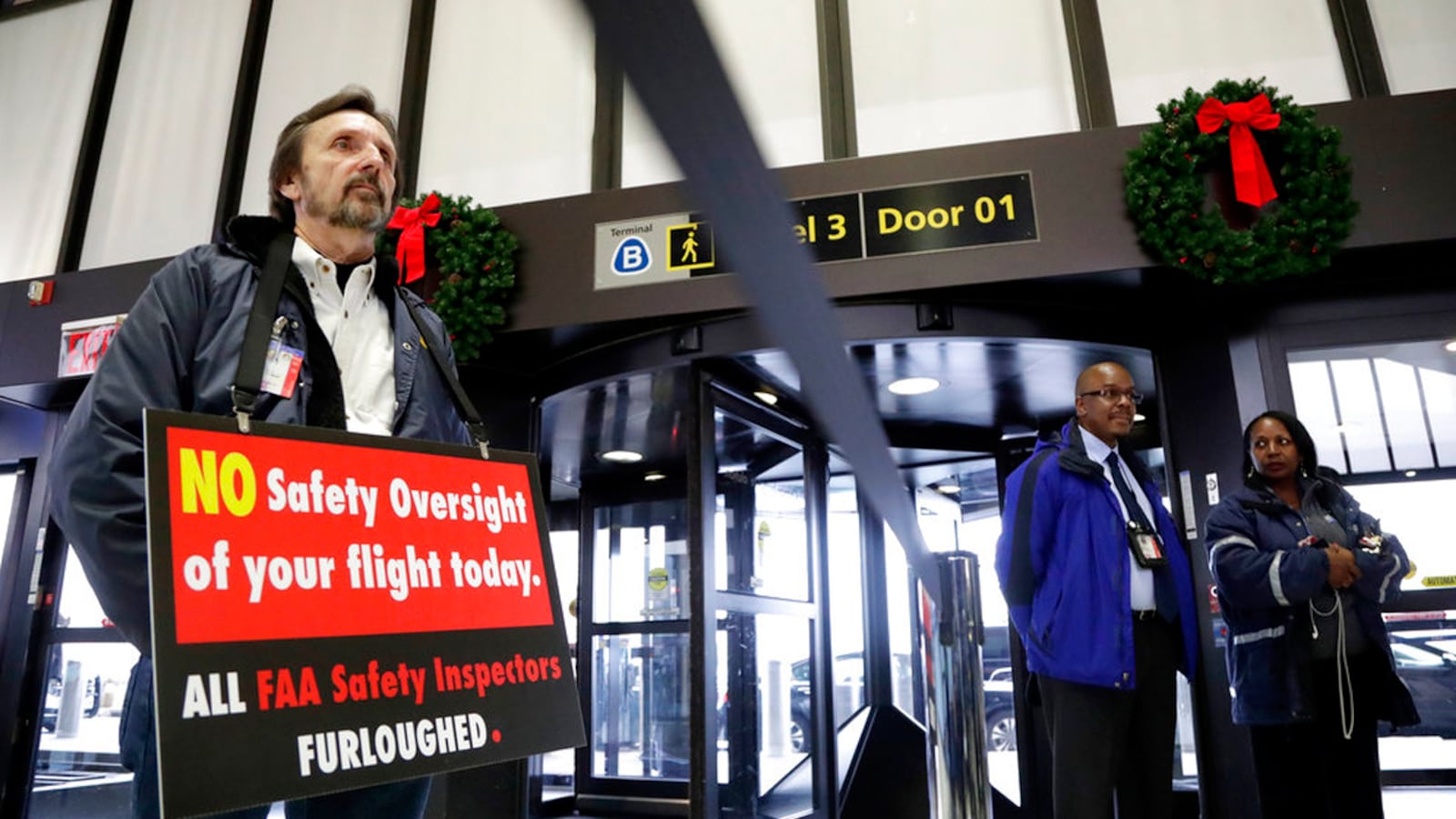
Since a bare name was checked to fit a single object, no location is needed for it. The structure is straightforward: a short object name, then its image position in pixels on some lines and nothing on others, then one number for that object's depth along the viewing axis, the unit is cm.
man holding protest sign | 81
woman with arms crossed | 214
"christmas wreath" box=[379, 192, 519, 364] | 338
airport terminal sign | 308
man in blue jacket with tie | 218
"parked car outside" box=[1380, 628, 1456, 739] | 293
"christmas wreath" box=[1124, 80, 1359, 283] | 280
